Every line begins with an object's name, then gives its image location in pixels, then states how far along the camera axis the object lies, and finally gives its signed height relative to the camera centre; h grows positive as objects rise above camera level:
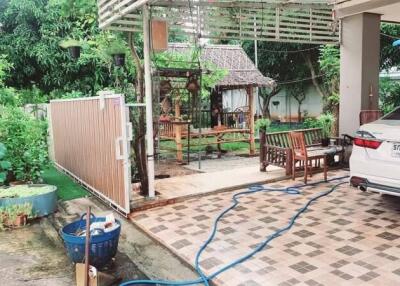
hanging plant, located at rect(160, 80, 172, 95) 8.15 +0.40
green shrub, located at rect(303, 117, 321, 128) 9.19 -0.63
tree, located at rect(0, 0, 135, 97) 11.12 +1.66
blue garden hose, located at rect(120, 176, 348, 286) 3.39 -1.55
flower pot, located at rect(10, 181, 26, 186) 6.57 -1.35
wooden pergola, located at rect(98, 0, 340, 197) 5.64 +1.49
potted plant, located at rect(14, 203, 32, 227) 5.21 -1.51
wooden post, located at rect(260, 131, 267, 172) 7.81 -1.05
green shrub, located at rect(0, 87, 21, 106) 8.31 +0.20
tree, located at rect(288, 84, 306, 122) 21.89 +0.45
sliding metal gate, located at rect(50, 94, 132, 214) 5.18 -0.66
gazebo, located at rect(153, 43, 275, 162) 10.91 +0.26
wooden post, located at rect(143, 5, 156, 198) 5.57 +0.18
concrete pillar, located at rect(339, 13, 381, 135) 7.51 +0.71
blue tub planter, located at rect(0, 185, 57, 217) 5.41 -1.35
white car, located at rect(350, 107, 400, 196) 4.41 -0.71
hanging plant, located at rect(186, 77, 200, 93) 8.05 +0.40
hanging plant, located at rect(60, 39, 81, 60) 7.39 +1.16
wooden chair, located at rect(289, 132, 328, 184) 6.84 -1.01
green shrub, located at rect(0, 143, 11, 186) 5.92 -0.92
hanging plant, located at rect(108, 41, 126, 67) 6.56 +0.93
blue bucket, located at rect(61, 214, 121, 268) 3.60 -1.38
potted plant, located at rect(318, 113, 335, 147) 8.68 -0.57
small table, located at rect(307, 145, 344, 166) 7.33 -1.01
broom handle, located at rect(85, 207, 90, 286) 2.99 -1.28
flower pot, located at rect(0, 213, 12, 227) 5.16 -1.56
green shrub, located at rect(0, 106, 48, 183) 6.53 -0.71
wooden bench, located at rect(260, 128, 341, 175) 7.34 -0.94
